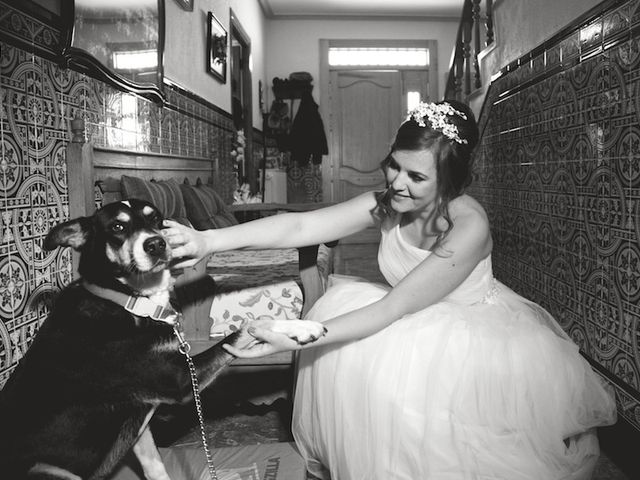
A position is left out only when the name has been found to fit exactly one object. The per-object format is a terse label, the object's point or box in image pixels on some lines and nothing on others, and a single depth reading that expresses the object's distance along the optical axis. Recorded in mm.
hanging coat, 7969
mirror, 2125
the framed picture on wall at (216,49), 4496
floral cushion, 2193
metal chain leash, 1464
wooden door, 8469
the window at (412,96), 8539
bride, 1521
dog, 1286
